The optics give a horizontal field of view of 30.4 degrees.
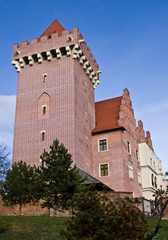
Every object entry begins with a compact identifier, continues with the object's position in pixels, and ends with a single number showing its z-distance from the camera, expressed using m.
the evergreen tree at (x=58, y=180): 20.28
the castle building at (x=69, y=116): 30.03
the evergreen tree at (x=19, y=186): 22.27
